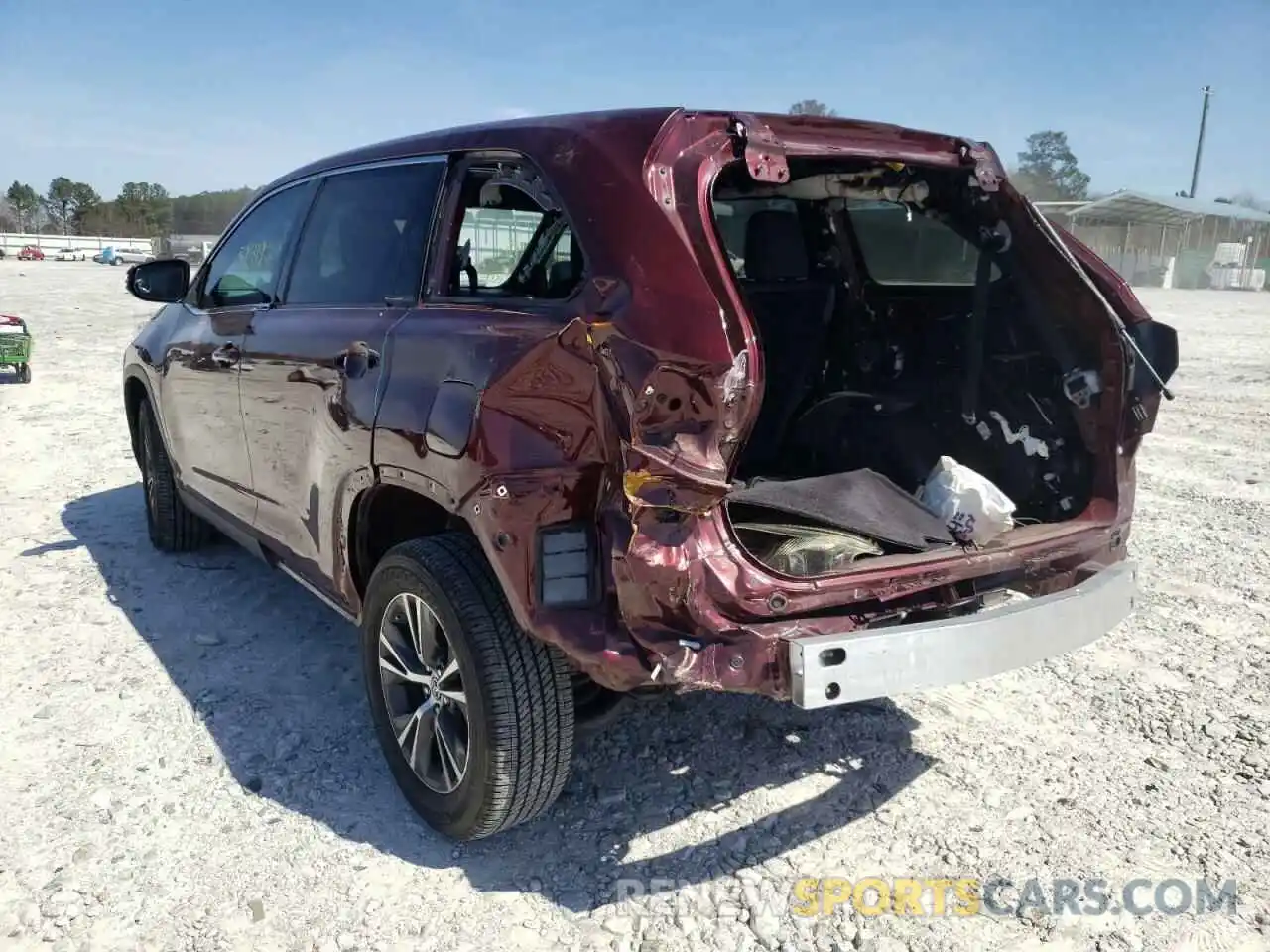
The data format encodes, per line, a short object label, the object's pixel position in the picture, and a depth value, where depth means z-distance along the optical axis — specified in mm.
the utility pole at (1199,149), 60656
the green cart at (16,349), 10680
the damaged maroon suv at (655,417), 2242
